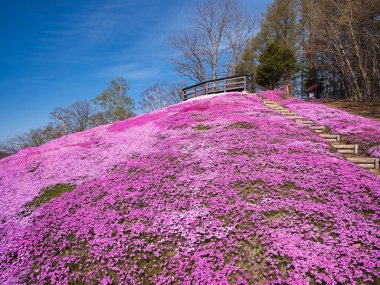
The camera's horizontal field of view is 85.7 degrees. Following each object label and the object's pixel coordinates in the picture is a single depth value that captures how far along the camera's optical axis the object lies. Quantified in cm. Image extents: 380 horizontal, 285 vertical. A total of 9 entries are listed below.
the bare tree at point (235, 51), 4084
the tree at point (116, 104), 5069
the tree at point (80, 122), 5714
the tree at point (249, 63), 4597
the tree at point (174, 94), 6252
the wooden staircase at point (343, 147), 755
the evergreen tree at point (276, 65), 3659
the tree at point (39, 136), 5527
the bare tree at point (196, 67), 4152
